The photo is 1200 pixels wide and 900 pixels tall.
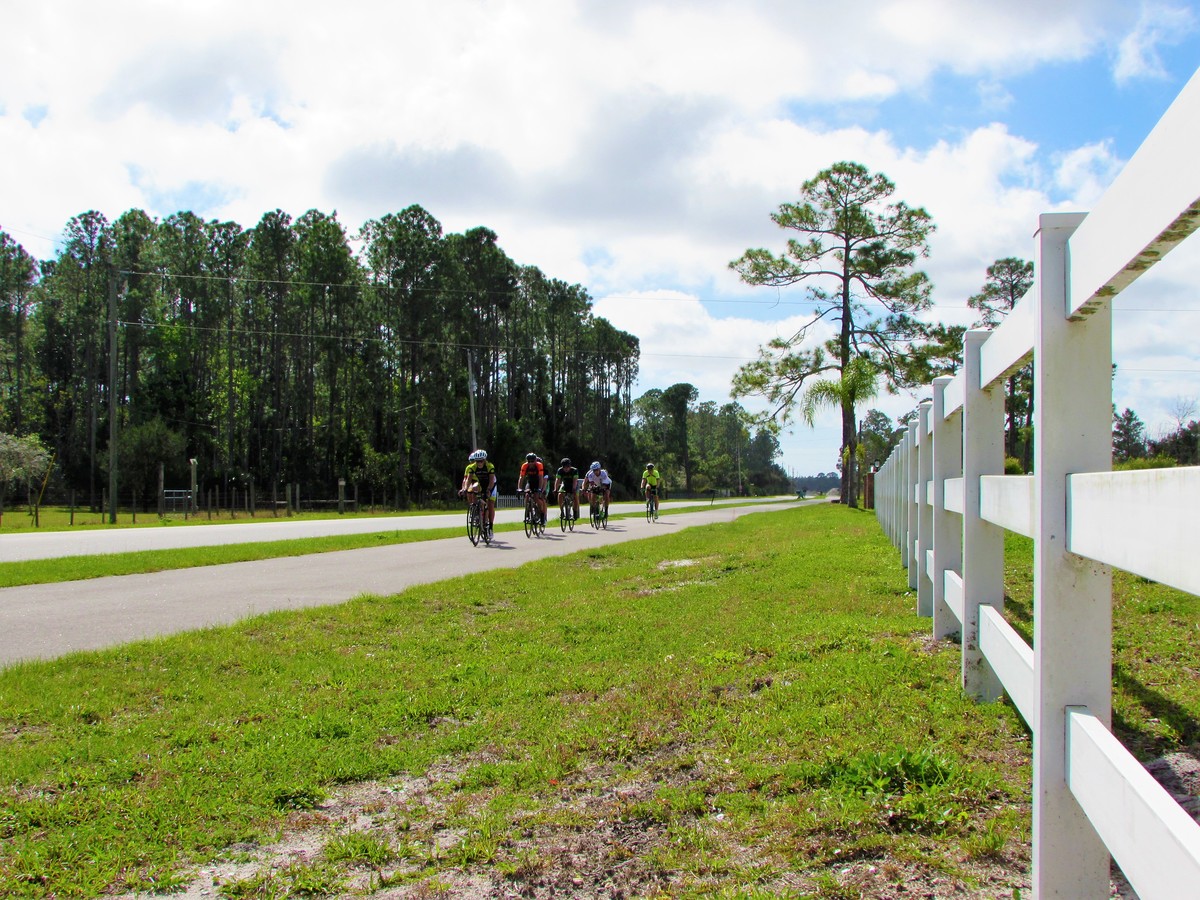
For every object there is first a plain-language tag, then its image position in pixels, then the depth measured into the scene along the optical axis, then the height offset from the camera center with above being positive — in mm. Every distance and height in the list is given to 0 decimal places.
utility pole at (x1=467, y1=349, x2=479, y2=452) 51875 +2698
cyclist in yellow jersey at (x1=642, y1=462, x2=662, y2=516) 29891 -634
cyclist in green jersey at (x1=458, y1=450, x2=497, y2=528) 18969 -374
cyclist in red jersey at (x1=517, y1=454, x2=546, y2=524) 22234 -458
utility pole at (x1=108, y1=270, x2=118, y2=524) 35469 +2478
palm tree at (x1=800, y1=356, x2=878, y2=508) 37875 +2776
